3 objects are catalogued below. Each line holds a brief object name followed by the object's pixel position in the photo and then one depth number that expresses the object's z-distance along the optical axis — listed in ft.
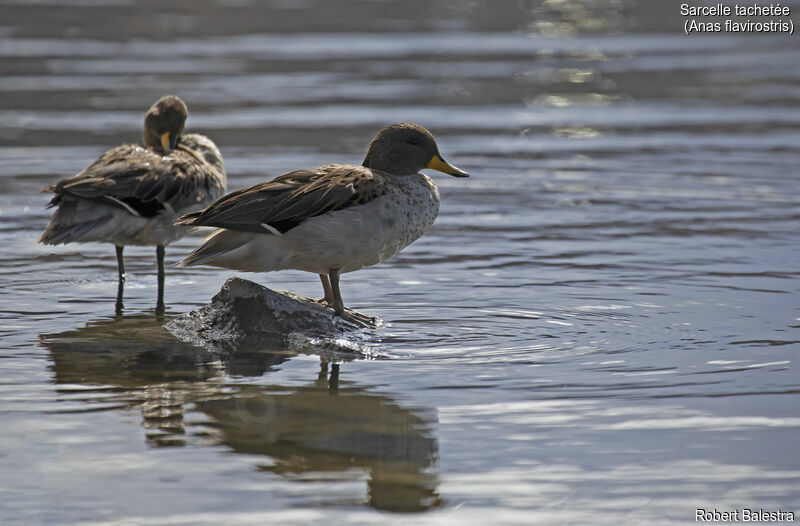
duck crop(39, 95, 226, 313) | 59.52
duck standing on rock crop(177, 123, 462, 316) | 51.88
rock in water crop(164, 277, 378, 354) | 52.49
